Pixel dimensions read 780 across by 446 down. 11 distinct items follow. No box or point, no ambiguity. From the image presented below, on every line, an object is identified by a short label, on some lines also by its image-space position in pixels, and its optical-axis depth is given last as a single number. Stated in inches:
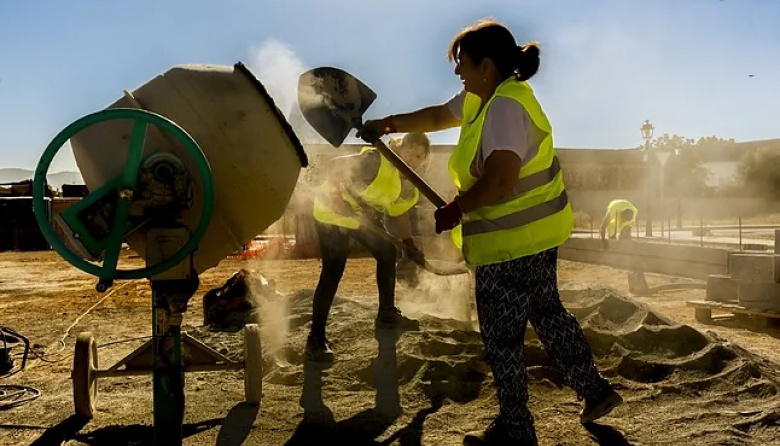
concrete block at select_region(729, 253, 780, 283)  241.4
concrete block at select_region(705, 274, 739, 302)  261.0
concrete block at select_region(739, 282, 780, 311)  240.5
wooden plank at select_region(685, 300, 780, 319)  238.6
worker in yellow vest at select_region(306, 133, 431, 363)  170.2
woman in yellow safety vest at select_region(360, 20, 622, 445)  102.7
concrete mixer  87.2
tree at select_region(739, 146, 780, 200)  1462.1
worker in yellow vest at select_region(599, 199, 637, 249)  463.8
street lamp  625.0
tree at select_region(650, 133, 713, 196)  1414.9
